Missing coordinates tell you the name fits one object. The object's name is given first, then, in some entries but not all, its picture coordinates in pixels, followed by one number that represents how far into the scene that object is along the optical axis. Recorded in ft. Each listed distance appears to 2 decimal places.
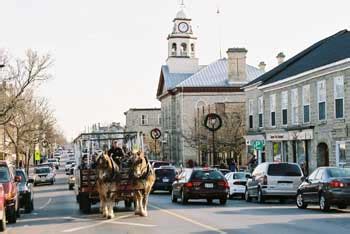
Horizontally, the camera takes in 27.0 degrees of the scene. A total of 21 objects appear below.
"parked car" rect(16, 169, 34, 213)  89.30
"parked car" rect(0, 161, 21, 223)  71.97
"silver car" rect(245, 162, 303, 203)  98.73
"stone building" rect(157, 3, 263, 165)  283.18
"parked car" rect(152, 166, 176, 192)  138.21
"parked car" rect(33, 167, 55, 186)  210.38
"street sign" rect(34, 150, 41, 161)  337.35
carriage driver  80.96
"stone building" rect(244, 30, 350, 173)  128.06
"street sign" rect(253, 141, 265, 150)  154.71
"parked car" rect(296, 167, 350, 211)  77.56
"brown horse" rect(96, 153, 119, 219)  74.23
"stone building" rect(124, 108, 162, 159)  430.04
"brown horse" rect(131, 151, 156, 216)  75.15
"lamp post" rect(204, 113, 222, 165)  172.10
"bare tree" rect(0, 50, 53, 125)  178.40
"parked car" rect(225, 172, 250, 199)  117.60
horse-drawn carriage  74.43
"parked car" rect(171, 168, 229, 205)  96.22
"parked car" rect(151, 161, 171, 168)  169.89
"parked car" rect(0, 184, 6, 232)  61.11
